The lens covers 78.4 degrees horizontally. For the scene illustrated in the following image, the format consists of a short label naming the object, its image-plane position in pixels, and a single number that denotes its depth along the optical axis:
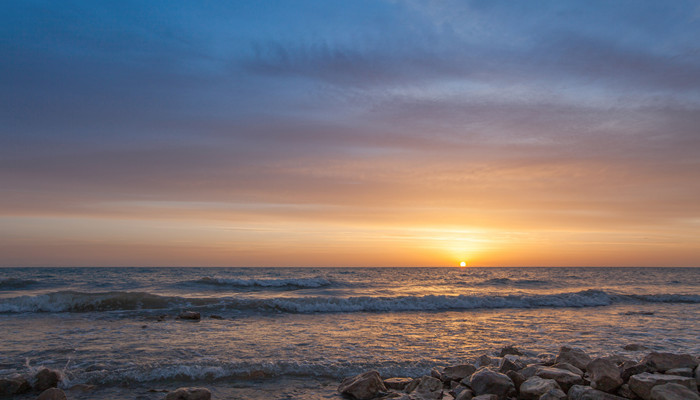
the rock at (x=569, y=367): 7.47
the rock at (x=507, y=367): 7.93
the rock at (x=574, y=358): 8.07
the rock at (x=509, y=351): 10.06
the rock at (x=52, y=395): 6.40
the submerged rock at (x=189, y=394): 6.52
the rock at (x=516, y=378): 7.06
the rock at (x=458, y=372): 7.91
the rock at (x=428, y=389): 6.88
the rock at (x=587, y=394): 6.05
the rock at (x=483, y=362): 8.93
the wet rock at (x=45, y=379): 7.40
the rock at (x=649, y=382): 6.11
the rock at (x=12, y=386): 7.09
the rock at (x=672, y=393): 5.64
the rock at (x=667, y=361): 7.22
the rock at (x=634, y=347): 10.72
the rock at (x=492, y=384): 6.76
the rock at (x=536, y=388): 6.43
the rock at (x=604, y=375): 6.49
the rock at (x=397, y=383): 7.59
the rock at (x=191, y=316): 15.68
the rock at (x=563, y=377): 6.82
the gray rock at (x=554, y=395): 6.14
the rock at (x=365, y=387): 7.02
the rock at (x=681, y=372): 6.75
